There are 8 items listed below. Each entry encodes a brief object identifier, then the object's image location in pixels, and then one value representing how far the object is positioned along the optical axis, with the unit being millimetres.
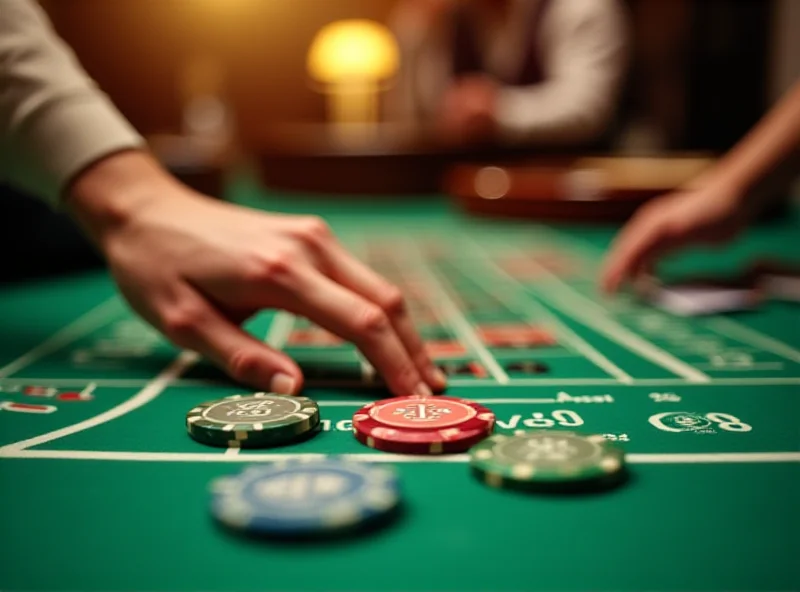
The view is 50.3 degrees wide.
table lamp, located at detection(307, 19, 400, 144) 1924
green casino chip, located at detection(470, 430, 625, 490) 205
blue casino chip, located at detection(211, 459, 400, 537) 177
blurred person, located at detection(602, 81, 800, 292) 464
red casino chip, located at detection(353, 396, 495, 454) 232
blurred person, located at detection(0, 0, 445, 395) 297
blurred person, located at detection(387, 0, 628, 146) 1241
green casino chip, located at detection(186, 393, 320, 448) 238
